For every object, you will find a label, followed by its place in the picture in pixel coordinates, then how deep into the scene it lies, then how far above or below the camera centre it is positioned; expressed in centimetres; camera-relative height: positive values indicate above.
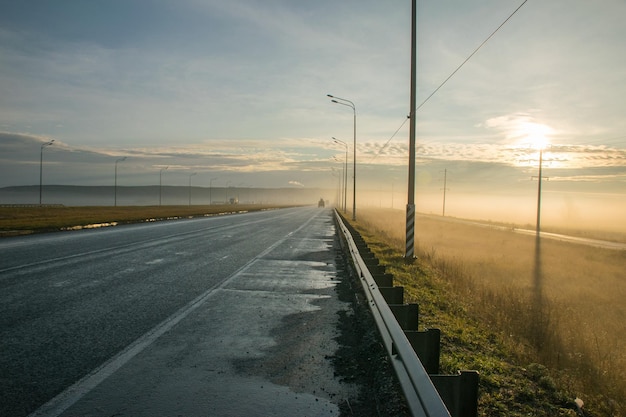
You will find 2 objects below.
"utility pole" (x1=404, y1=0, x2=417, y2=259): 1539 +140
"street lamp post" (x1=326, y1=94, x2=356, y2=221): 4352 +299
